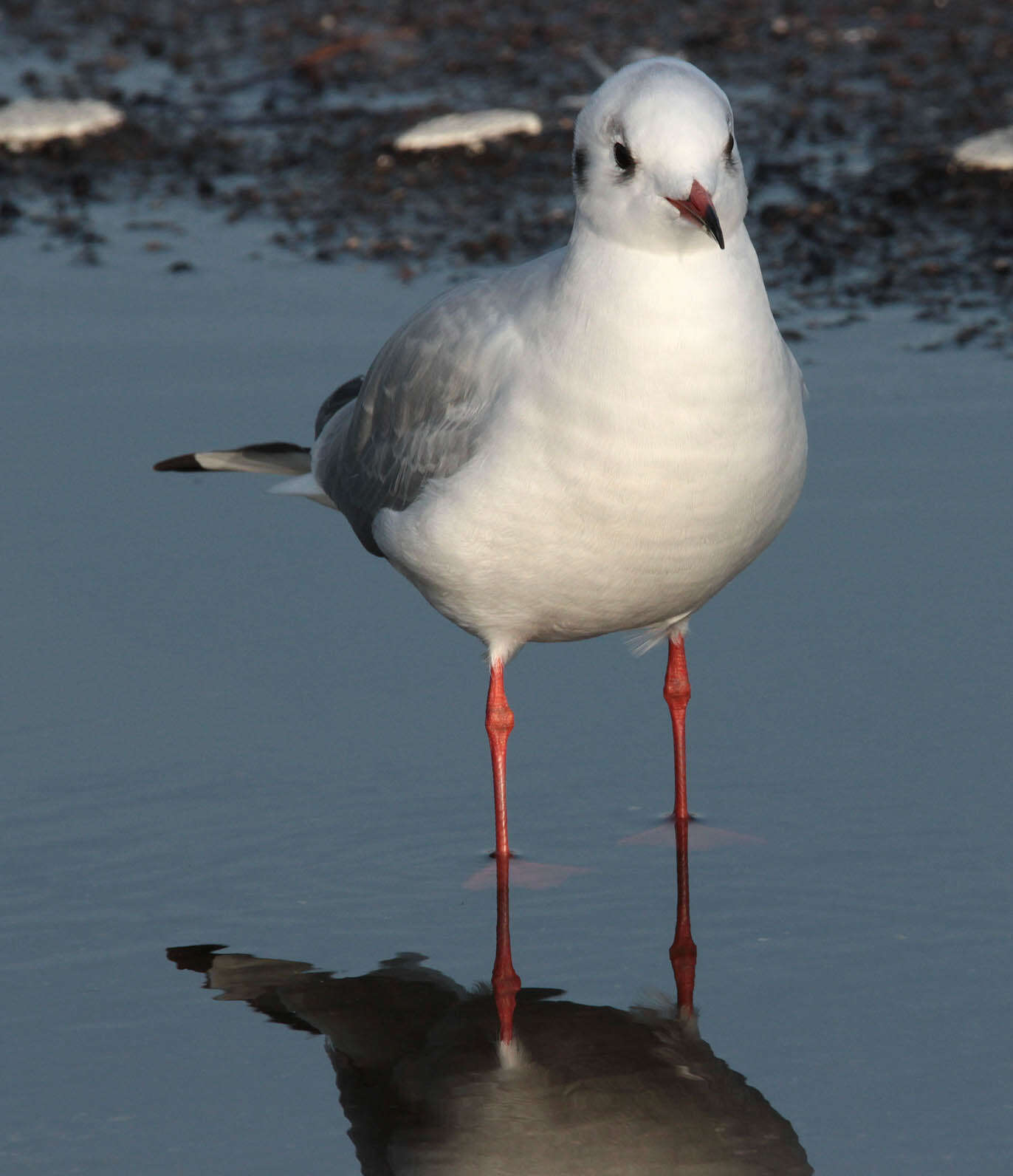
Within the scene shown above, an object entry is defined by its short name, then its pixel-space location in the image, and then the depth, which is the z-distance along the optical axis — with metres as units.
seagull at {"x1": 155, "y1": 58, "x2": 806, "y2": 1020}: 8.95
